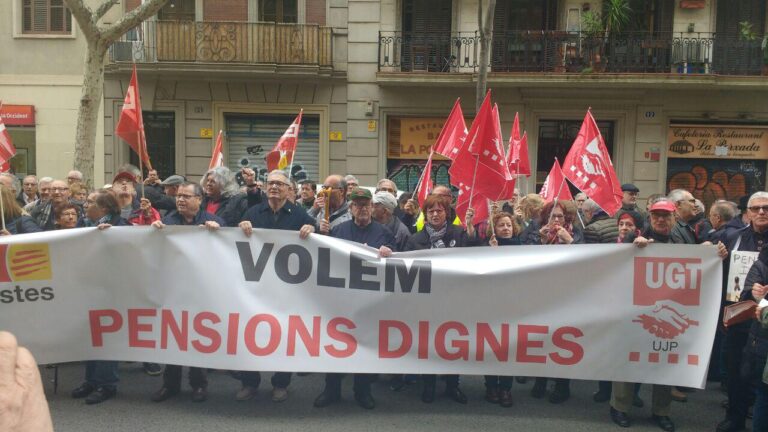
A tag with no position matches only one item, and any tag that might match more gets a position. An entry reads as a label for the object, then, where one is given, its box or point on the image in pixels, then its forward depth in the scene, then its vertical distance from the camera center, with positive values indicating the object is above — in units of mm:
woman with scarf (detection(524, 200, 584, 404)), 5570 -698
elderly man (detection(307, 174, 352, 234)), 6698 -529
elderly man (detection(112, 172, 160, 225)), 6035 -578
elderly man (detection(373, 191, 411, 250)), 6477 -579
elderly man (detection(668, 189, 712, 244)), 6270 -657
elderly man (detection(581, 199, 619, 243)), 6256 -719
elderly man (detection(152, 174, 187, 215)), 7434 -574
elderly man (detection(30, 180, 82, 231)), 6004 -631
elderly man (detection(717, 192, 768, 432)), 4809 -1394
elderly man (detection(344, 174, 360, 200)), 8477 -416
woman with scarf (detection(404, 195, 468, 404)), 5477 -725
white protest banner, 4910 -1165
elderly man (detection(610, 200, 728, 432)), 5000 -1864
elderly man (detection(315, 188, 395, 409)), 5312 -716
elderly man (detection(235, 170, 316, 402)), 5449 -598
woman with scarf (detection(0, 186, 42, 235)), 5793 -677
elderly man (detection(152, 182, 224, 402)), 5379 -637
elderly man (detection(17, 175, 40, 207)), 9286 -666
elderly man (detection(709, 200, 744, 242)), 6457 -534
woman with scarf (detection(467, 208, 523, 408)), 5434 -741
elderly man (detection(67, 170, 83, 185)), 8555 -436
